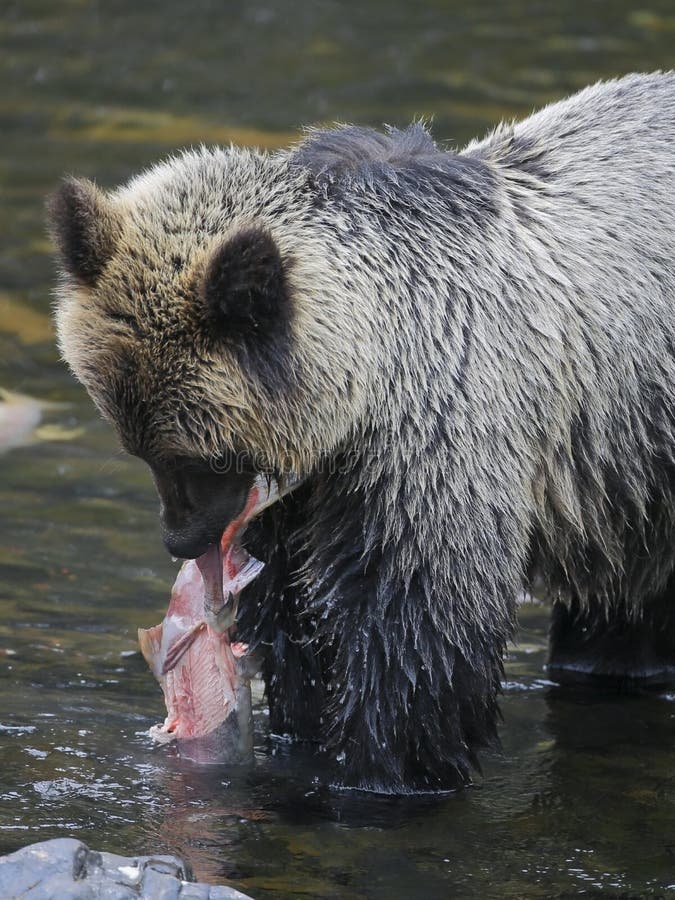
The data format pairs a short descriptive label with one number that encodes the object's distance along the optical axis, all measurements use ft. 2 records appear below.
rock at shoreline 39.60
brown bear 45.44
